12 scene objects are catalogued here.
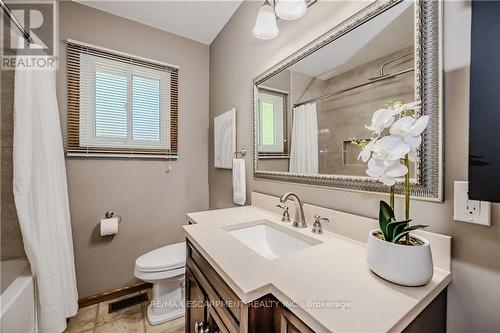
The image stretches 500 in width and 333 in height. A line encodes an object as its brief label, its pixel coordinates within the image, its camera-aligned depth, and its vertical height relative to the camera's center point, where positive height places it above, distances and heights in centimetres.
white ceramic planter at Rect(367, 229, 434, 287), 55 -27
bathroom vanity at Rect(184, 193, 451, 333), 49 -34
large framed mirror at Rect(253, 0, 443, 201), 69 +32
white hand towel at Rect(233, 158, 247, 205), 164 -13
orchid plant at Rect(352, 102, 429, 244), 57 +3
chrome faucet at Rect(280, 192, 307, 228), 109 -27
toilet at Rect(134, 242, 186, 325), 149 -84
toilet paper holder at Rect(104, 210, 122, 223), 185 -45
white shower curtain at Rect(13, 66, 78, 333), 125 -19
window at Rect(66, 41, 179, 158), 173 +55
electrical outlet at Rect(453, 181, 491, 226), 57 -13
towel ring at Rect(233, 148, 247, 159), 171 +10
